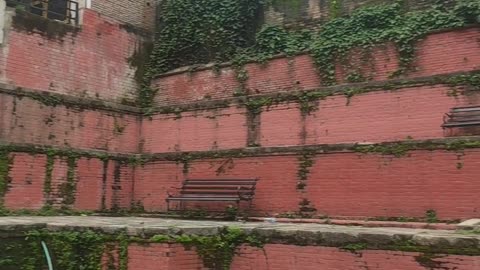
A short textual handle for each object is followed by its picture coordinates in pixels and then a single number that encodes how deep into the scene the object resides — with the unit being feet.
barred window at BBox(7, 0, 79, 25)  34.85
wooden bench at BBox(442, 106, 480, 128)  25.53
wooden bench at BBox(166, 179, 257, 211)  31.09
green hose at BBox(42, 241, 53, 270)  20.07
